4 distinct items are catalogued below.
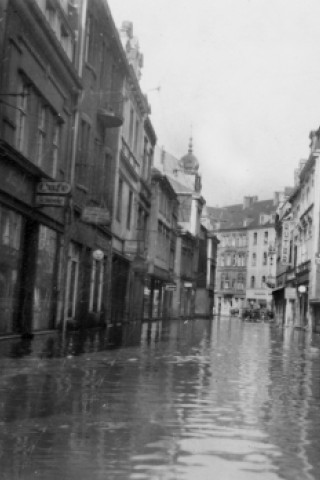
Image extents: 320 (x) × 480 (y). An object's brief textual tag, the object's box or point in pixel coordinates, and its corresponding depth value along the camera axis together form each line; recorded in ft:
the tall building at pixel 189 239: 233.55
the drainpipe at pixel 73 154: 76.59
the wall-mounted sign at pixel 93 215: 80.18
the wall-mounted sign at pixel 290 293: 196.41
